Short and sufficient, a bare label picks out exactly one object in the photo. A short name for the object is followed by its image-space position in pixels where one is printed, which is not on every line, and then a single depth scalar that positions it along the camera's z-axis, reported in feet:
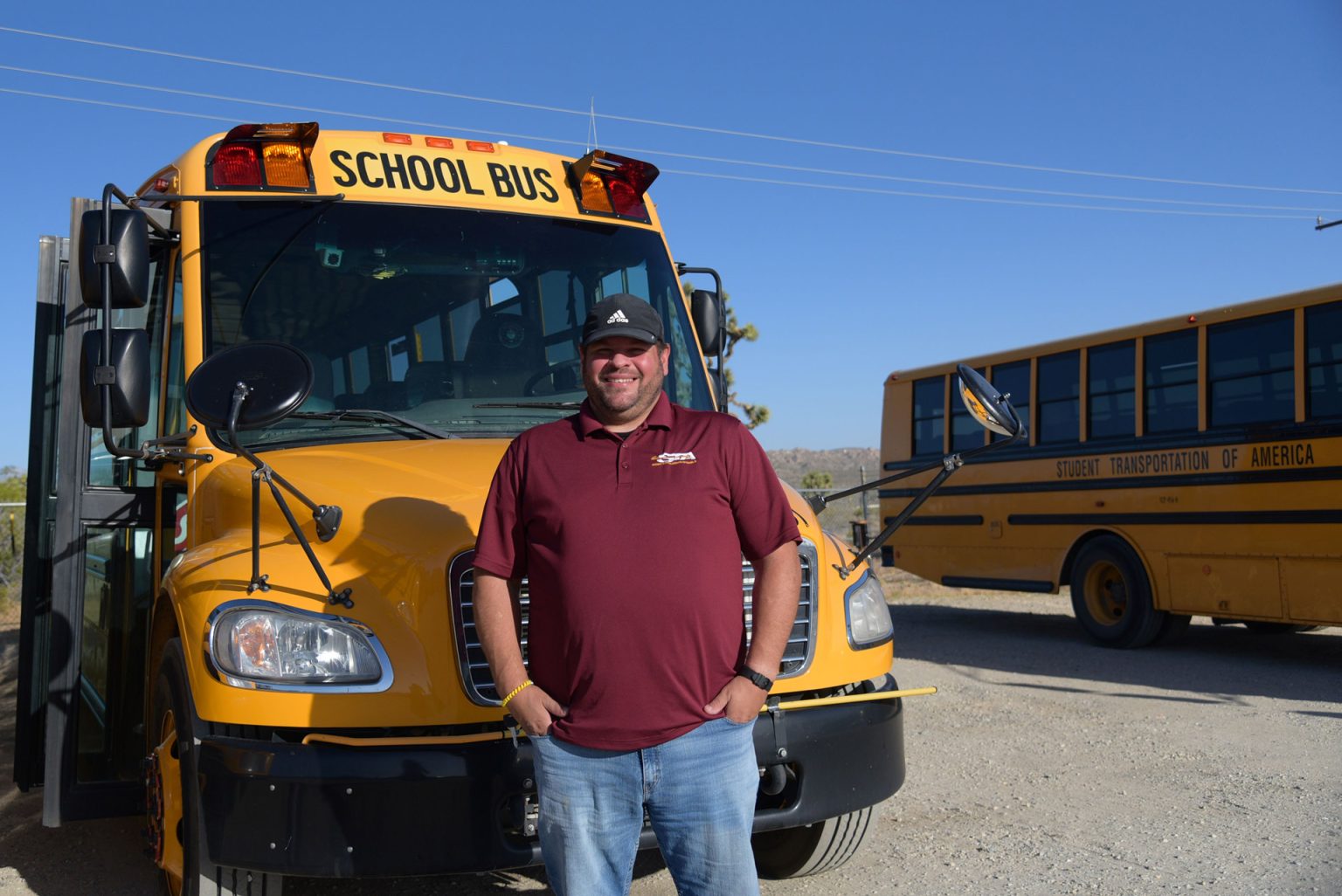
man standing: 8.77
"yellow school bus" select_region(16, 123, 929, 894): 10.62
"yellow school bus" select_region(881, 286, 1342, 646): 30.37
